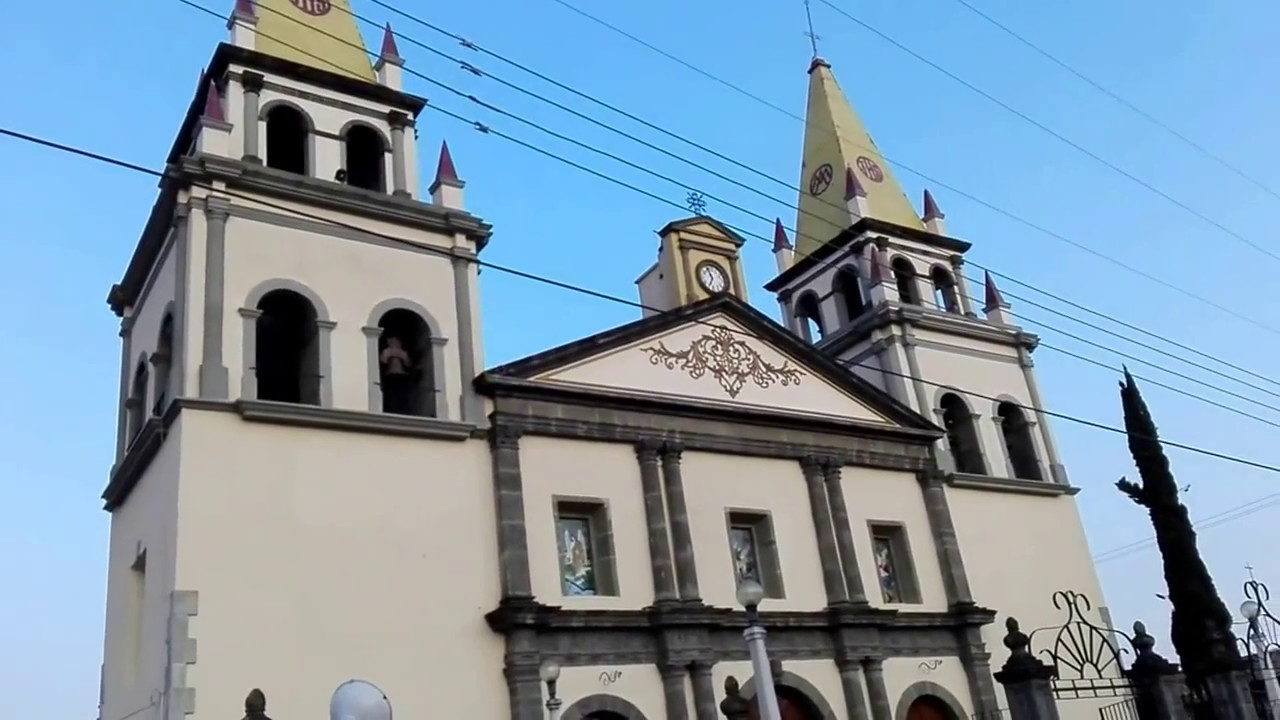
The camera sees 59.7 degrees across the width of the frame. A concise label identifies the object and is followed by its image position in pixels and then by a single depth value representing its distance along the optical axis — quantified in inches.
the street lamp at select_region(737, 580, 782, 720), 436.1
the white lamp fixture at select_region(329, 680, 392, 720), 312.3
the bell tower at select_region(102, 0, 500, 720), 526.9
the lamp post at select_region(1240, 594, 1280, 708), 665.6
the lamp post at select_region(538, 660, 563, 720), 513.7
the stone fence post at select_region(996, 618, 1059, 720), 554.6
